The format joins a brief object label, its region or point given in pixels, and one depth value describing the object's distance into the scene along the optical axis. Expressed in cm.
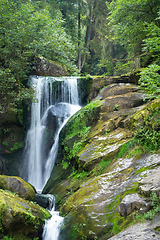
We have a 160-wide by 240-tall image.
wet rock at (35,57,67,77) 1348
